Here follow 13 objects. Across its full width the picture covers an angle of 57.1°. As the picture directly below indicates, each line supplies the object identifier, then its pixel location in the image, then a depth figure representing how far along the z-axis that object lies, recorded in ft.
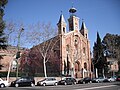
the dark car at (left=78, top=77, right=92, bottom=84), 77.52
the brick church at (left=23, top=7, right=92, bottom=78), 95.63
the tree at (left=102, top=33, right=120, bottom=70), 153.98
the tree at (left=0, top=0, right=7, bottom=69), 54.73
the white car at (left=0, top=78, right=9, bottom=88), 54.79
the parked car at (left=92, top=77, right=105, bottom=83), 86.60
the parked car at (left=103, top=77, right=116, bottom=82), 93.55
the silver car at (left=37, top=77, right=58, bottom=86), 63.63
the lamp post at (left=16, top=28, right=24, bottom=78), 66.23
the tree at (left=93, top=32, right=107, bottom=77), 116.57
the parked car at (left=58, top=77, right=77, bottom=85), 69.06
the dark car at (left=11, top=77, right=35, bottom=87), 57.34
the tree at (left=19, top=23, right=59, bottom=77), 79.41
